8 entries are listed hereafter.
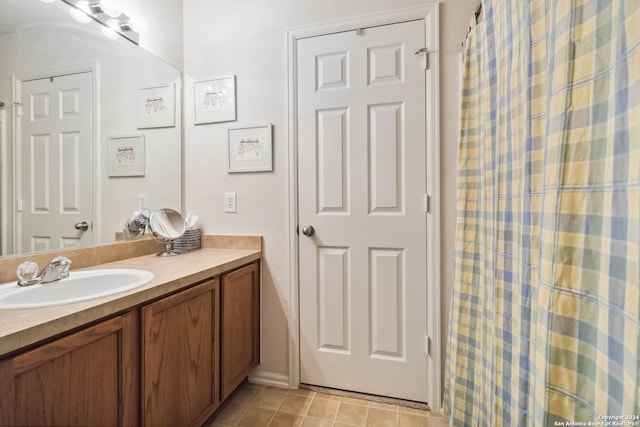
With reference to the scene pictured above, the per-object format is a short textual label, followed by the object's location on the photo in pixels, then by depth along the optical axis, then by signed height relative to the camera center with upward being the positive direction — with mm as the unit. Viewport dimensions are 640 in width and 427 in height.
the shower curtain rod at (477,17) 1237 +824
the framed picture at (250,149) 1796 +331
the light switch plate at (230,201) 1865 +0
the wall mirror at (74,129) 1117 +342
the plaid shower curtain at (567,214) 476 -21
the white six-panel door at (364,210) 1595 -43
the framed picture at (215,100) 1854 +662
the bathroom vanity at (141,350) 712 -491
